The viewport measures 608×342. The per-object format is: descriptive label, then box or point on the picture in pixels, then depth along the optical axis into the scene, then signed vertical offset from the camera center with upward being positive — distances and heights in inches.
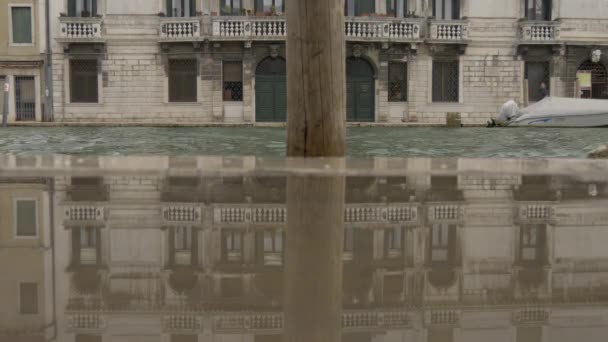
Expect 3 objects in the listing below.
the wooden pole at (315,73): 226.5 +19.6
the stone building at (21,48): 1003.9 +120.4
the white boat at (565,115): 733.3 +23.1
